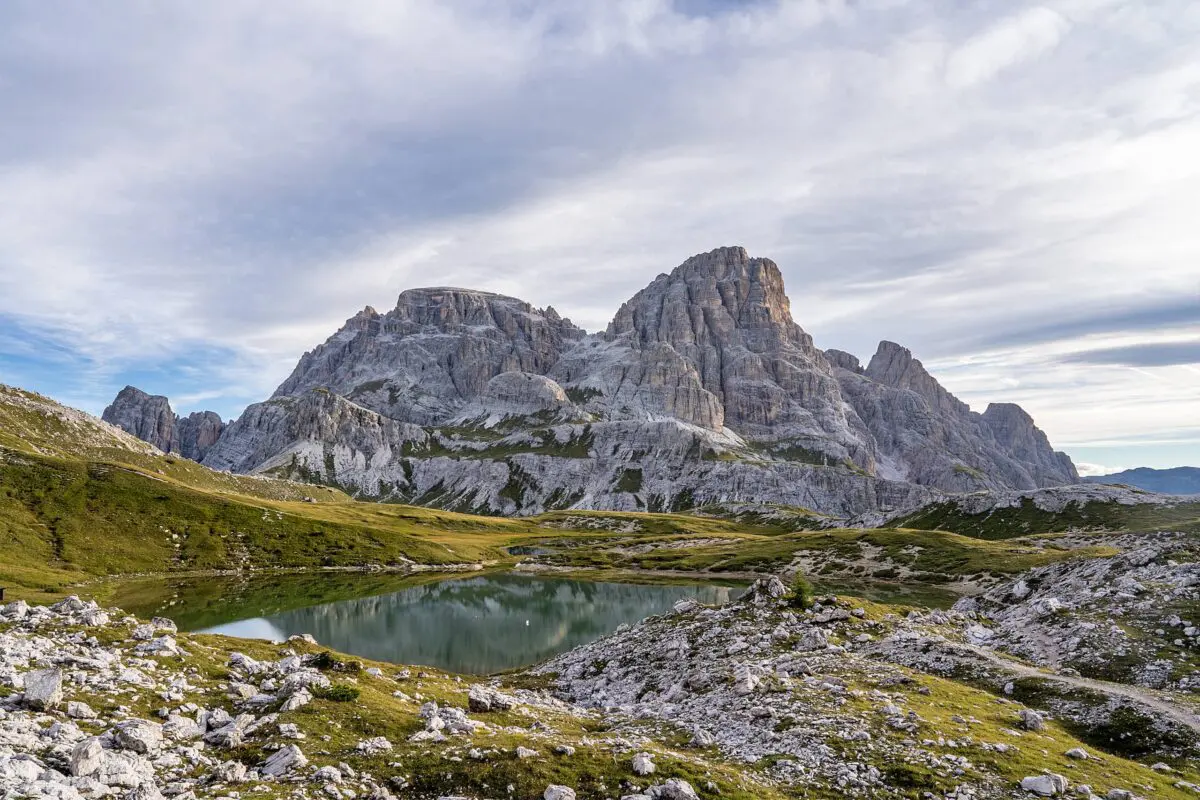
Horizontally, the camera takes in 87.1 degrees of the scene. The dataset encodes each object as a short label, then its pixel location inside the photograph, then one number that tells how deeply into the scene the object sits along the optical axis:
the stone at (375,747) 19.22
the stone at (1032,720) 25.12
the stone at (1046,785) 18.42
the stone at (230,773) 15.95
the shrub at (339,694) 23.75
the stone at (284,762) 16.98
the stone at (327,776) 16.61
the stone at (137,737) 16.56
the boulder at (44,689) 17.33
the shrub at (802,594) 46.97
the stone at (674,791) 17.25
